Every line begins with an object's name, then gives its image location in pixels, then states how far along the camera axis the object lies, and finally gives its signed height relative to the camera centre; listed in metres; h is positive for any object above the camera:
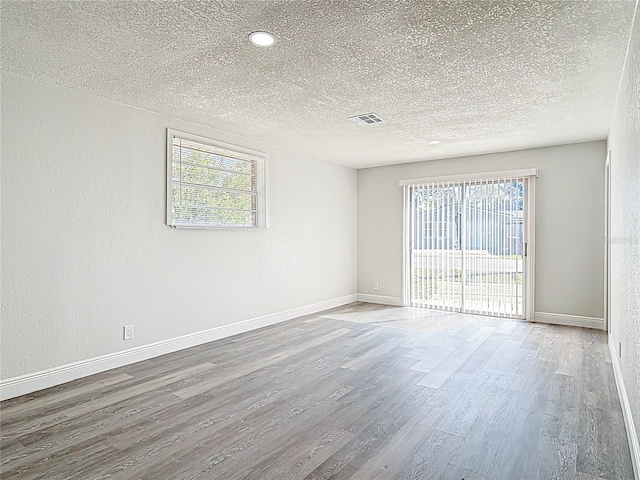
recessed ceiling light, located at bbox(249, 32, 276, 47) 2.39 +1.27
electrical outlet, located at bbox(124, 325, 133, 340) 3.69 -0.87
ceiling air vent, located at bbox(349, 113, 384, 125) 4.00 +1.29
